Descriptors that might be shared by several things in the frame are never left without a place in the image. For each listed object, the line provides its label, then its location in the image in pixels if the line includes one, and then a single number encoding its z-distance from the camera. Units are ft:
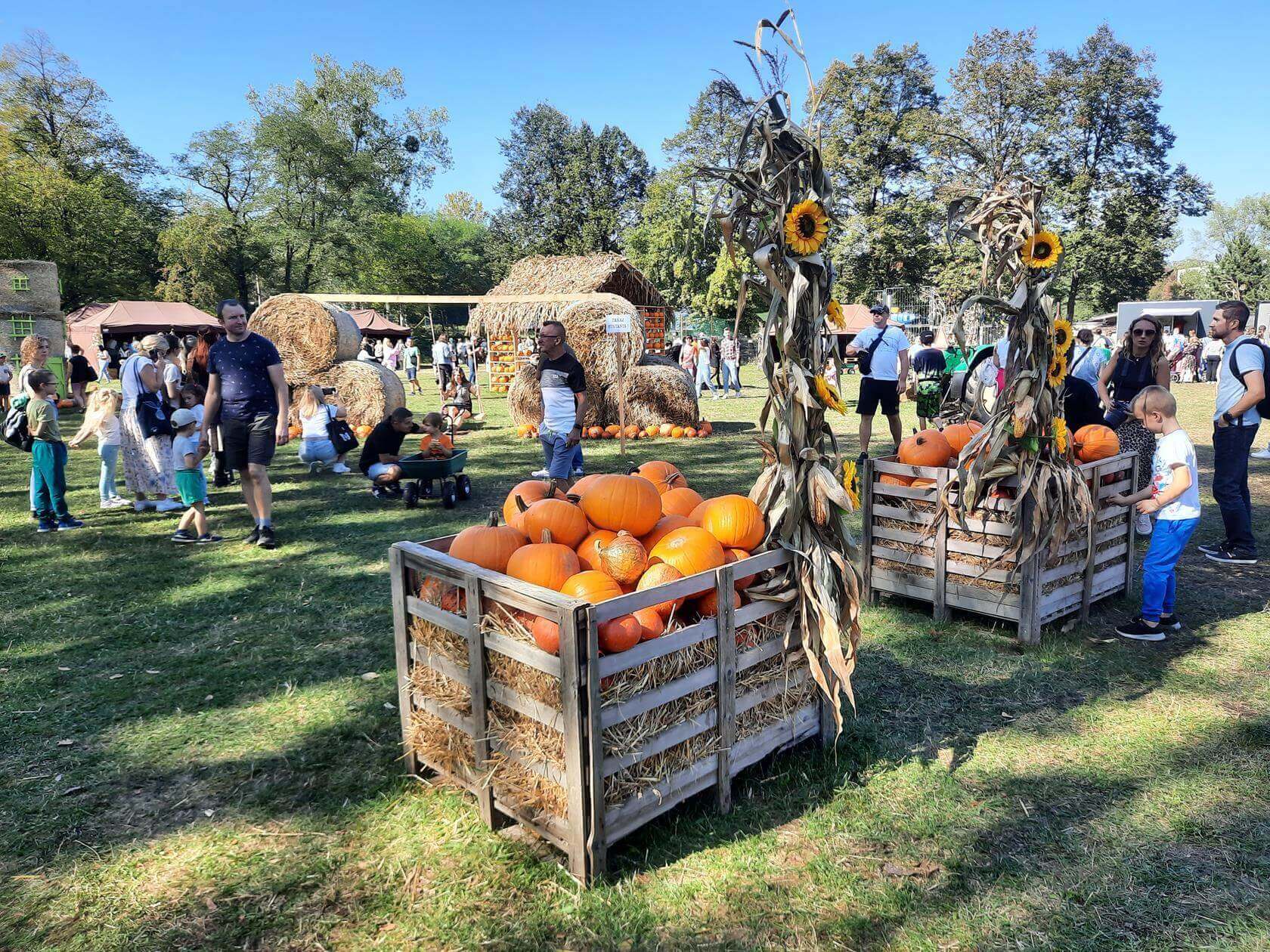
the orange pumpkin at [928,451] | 17.52
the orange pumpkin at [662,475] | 13.04
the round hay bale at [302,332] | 51.21
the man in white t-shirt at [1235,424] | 19.89
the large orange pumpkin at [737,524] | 10.80
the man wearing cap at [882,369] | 32.50
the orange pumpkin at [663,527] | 11.18
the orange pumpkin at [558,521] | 10.94
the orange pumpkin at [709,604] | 9.93
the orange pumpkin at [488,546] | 10.46
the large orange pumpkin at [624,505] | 11.07
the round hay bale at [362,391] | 50.52
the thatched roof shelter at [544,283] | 60.49
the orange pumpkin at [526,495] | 12.13
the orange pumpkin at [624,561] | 10.18
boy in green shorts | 23.98
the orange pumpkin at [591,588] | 9.56
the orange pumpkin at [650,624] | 9.29
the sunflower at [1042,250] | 14.99
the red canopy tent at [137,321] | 120.26
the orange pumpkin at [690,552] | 10.28
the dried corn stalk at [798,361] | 10.18
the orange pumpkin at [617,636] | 8.80
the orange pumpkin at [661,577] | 9.73
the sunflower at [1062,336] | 15.67
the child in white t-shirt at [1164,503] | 15.16
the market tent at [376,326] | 132.36
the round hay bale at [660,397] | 49.80
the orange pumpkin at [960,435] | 17.85
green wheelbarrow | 28.76
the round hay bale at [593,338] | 50.83
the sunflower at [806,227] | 10.09
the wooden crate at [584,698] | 8.57
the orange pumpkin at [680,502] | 12.18
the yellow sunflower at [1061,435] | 15.83
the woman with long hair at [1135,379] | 21.48
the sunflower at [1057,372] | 15.61
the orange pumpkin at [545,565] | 9.87
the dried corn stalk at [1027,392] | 15.19
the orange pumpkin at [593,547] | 10.55
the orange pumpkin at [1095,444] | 18.10
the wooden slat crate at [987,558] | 15.78
